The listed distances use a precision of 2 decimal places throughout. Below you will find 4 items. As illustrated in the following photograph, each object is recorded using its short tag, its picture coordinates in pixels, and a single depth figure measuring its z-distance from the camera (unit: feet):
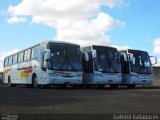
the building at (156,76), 64.08
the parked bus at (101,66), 41.38
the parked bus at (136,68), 43.69
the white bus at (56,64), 38.91
